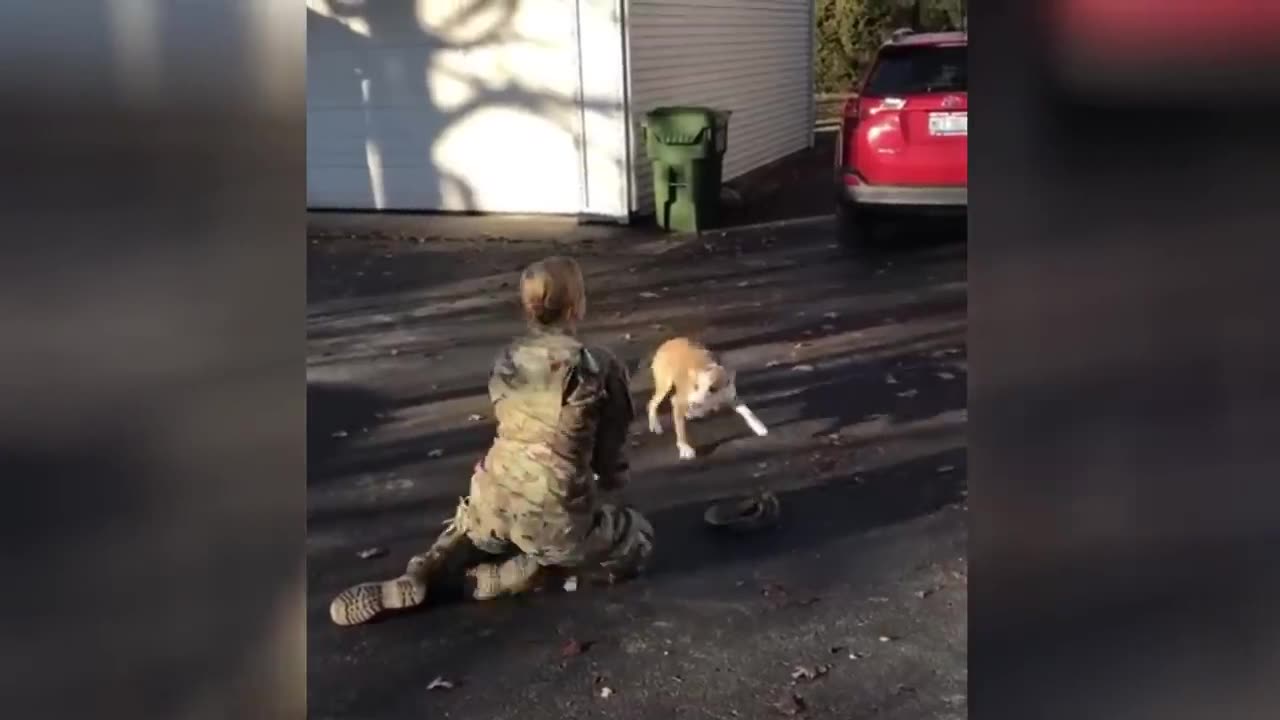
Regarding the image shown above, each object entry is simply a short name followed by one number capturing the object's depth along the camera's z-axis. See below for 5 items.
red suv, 10.84
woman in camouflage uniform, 4.20
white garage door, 13.43
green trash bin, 12.62
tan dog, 5.71
